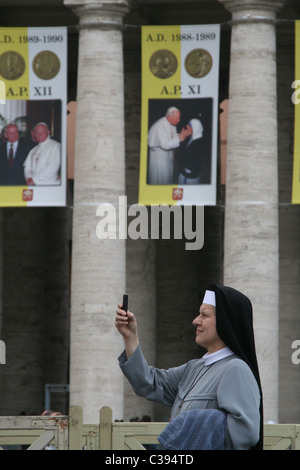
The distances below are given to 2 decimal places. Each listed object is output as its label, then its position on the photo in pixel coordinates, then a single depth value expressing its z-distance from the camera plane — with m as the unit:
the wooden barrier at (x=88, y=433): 12.87
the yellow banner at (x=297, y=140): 31.94
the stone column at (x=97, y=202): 32.19
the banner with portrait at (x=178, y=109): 32.69
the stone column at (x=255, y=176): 32.19
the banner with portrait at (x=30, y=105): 33.00
